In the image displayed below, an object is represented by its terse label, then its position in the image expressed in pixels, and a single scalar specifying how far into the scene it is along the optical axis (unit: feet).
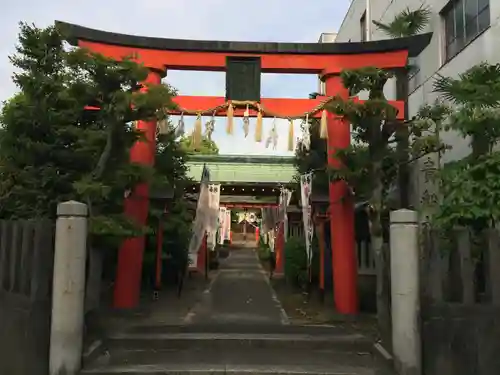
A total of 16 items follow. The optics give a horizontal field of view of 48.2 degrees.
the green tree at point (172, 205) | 44.30
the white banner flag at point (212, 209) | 49.66
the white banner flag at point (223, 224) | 90.74
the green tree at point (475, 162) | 22.77
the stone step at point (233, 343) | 28.02
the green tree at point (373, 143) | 29.81
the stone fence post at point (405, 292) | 22.00
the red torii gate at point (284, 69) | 35.86
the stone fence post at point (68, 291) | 21.98
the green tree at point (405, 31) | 42.29
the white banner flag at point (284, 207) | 58.03
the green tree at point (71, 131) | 28.53
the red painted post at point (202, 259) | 66.33
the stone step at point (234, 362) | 23.50
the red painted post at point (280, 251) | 69.78
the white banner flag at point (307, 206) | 41.75
